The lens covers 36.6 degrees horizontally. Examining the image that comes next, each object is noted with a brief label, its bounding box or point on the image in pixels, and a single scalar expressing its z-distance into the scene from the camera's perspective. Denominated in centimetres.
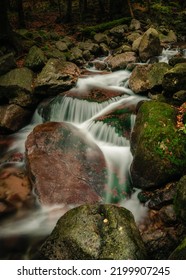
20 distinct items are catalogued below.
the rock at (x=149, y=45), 1250
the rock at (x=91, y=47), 1417
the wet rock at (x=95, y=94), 989
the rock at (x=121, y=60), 1238
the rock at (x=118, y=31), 1563
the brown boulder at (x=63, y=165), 648
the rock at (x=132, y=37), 1464
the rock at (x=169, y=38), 1555
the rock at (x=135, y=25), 1645
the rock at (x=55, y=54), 1213
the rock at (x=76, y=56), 1289
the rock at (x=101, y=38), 1520
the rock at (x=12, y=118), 938
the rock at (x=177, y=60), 1024
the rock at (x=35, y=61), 1061
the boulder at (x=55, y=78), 995
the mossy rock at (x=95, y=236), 396
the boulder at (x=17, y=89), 981
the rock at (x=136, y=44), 1320
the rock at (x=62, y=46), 1379
